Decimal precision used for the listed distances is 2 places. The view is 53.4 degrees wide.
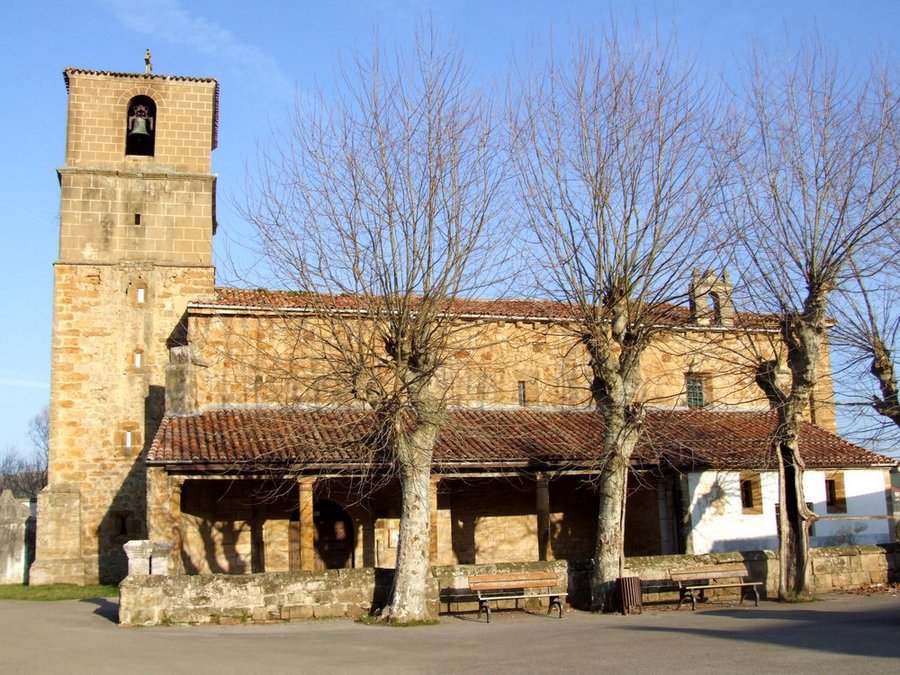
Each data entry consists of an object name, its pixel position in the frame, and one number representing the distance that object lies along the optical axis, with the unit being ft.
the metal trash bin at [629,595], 42.65
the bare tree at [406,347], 40.78
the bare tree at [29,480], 202.18
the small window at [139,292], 70.95
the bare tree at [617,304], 44.50
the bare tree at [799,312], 46.14
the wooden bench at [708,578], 44.98
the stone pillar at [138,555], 42.80
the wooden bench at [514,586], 42.75
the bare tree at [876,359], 48.83
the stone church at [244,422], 56.08
